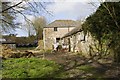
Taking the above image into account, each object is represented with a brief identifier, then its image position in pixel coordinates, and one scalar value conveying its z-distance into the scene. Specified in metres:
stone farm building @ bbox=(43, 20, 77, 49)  22.75
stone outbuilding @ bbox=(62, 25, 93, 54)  10.38
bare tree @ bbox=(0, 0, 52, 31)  5.91
